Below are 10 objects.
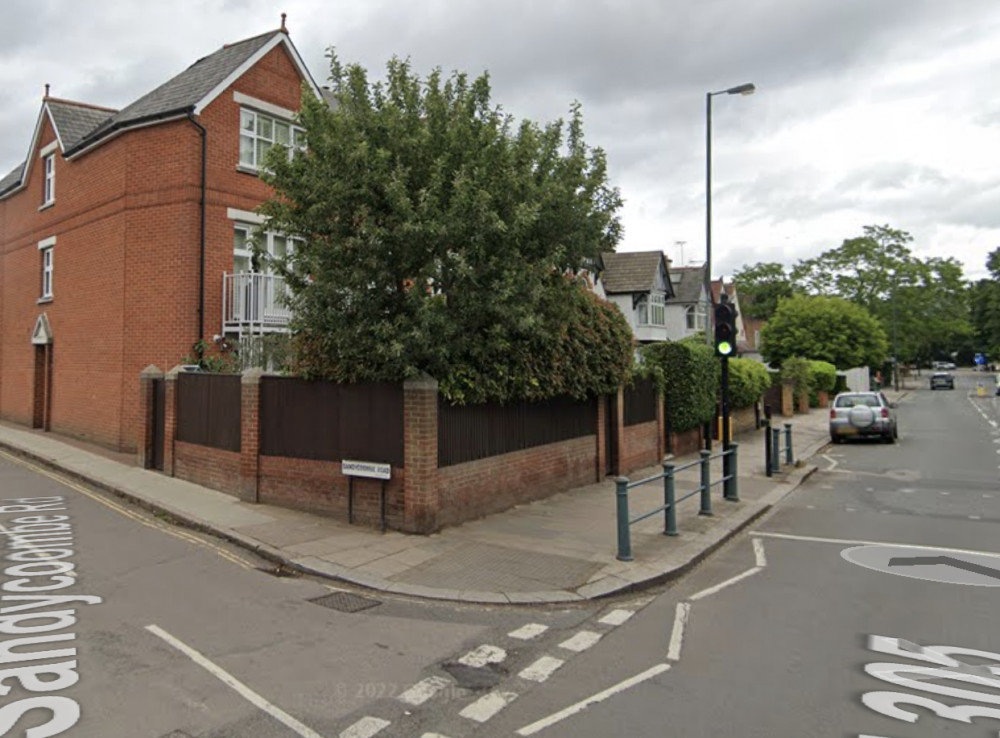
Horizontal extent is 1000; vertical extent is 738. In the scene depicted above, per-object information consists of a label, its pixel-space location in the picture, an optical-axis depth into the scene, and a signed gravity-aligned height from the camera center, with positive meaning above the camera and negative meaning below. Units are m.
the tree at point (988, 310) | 72.81 +7.23
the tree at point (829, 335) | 44.66 +2.42
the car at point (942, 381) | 61.44 -0.96
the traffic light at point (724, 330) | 11.55 +0.69
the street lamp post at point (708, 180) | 16.39 +4.68
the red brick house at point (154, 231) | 15.08 +3.25
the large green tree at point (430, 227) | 8.14 +1.79
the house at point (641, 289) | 42.75 +5.22
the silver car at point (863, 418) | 20.73 -1.49
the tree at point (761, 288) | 77.81 +9.89
